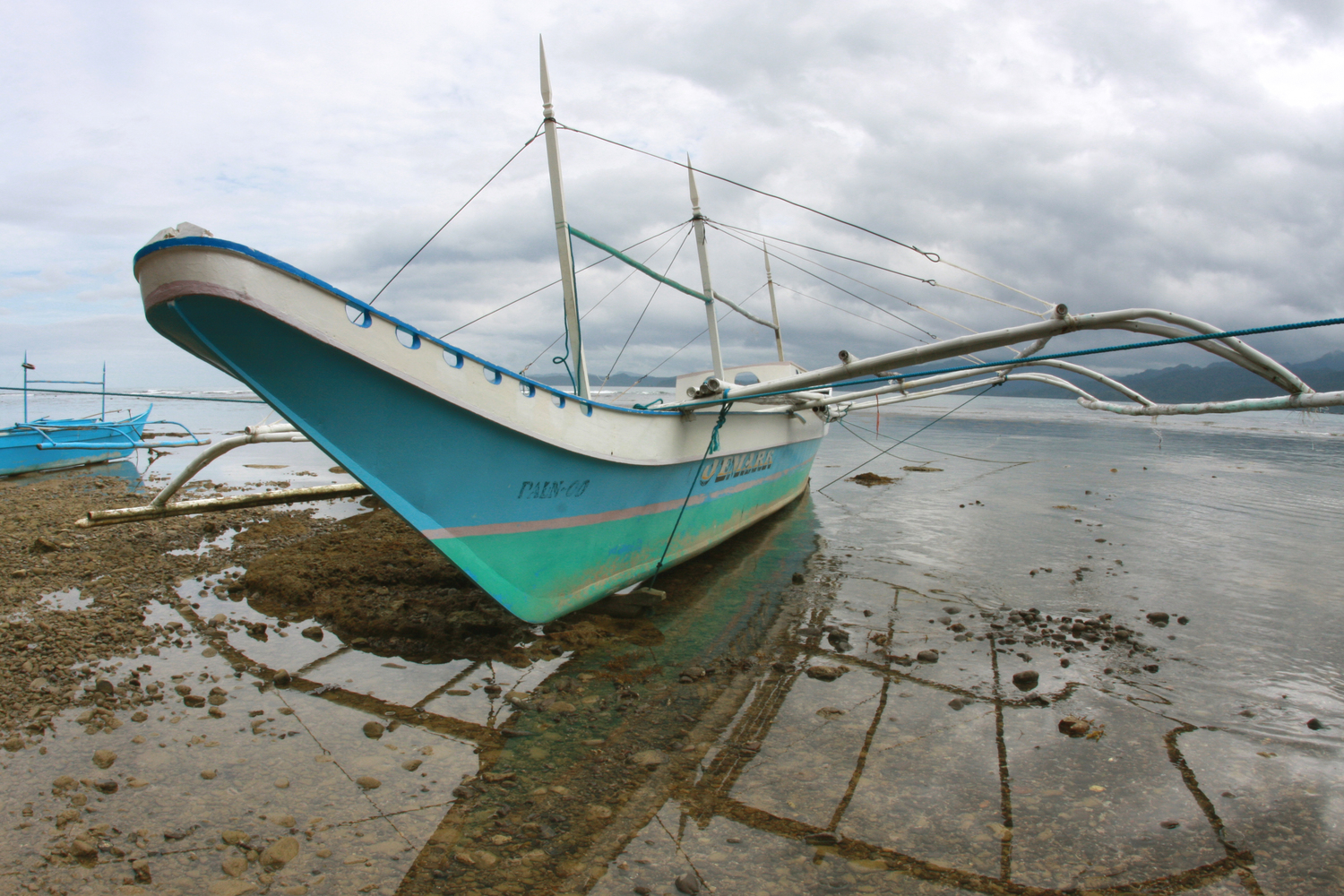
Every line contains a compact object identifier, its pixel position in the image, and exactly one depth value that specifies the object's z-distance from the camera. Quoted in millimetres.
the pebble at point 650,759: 3938
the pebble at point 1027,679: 5242
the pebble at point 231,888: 2758
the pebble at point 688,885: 2916
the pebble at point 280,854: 2945
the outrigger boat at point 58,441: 16406
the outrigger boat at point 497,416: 3848
